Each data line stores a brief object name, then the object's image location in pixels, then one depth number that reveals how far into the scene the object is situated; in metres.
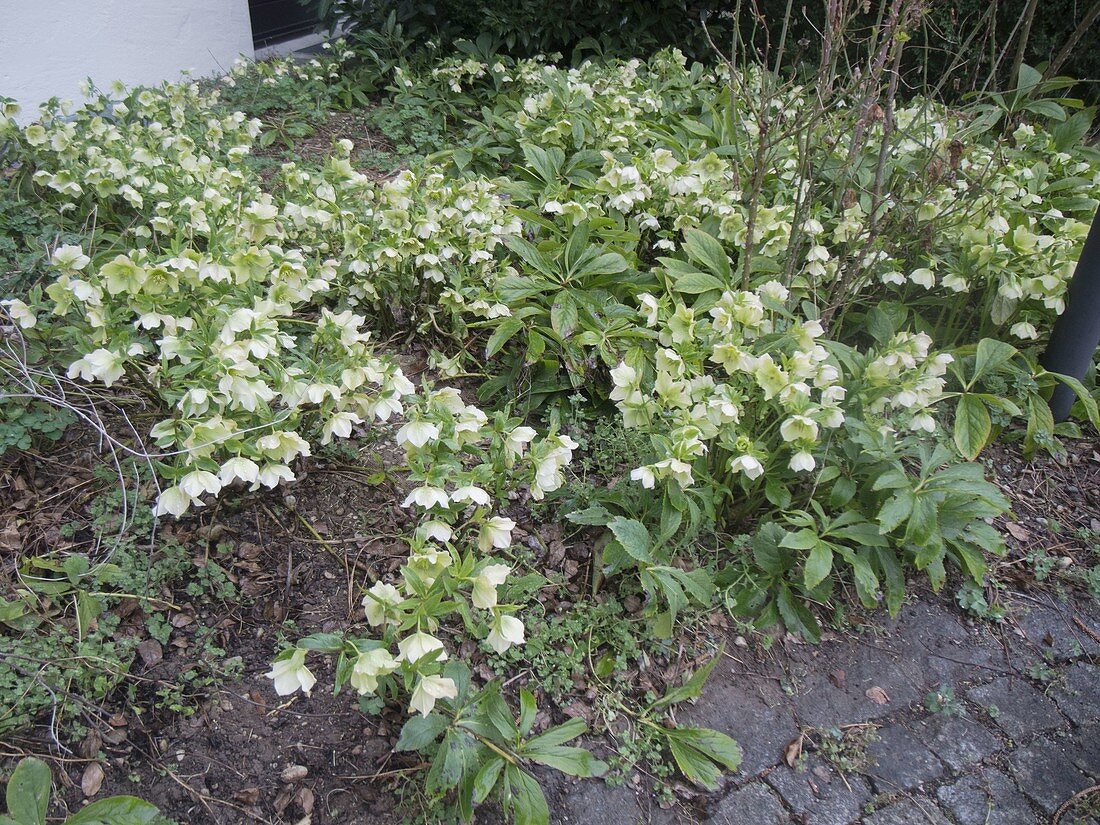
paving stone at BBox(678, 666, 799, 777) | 1.74
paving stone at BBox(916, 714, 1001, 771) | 1.76
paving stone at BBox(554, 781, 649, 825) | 1.58
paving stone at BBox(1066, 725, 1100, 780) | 1.76
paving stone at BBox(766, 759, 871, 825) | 1.64
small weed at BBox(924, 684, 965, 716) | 1.85
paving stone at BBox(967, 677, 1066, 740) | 1.84
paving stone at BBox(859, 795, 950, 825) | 1.64
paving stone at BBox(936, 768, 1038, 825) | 1.65
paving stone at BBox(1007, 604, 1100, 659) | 2.04
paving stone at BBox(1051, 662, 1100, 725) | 1.88
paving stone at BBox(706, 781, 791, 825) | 1.62
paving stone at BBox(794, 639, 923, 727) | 1.84
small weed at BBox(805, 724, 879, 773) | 1.73
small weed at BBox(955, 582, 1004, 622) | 2.07
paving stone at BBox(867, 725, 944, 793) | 1.71
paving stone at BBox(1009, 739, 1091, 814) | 1.70
